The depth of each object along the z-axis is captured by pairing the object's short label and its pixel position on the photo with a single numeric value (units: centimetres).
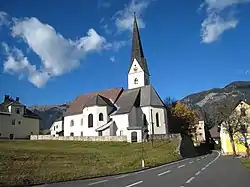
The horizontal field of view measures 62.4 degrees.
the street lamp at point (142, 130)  3826
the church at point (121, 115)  4353
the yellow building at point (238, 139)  3570
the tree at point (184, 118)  5226
